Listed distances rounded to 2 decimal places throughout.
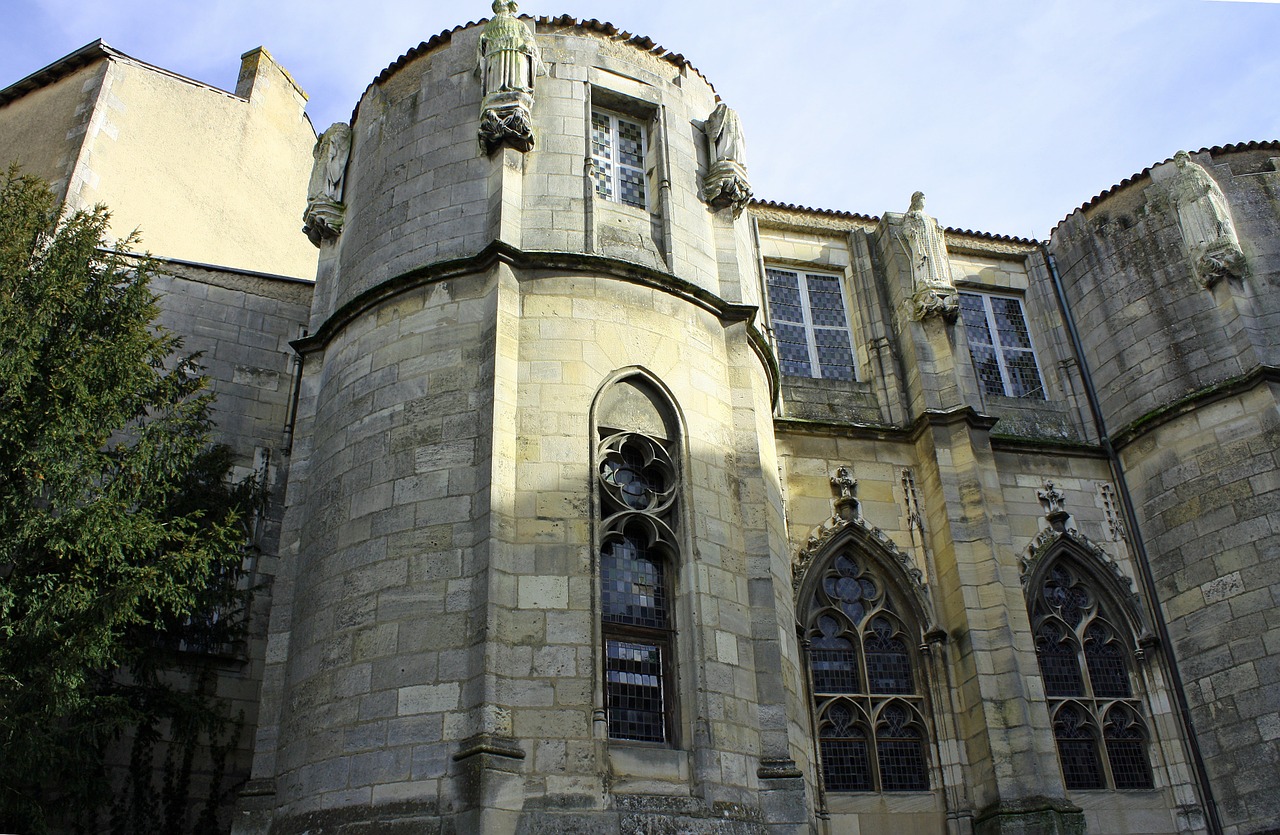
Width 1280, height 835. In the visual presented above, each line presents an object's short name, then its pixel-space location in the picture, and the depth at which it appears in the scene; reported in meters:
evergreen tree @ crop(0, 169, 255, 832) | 9.48
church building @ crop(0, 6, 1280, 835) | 9.24
